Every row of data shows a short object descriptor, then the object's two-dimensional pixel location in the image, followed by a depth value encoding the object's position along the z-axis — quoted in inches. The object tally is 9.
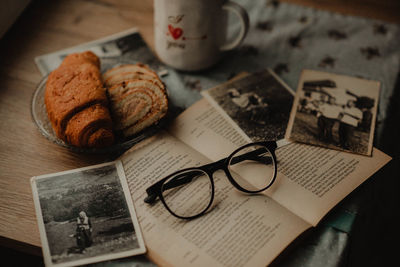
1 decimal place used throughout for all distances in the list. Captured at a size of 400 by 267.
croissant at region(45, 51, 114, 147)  25.4
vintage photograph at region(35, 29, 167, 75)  33.1
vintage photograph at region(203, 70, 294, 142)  29.9
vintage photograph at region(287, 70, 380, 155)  29.1
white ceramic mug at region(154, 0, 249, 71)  28.8
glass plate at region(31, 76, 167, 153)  26.6
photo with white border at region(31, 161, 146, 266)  23.2
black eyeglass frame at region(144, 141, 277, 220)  25.2
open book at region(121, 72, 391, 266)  23.5
